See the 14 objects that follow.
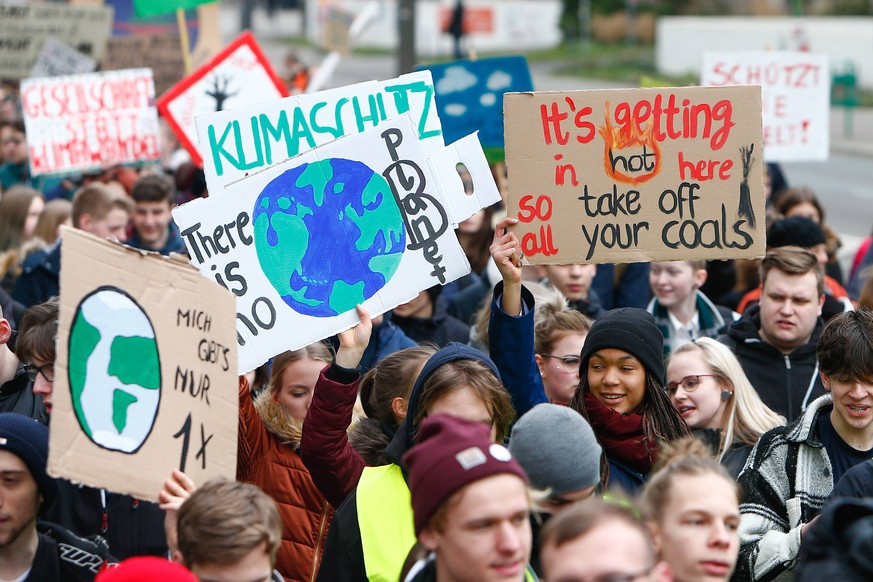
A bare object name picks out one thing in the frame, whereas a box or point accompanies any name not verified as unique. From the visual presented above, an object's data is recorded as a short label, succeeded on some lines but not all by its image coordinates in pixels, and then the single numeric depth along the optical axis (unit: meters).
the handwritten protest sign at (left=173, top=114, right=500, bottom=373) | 9.37
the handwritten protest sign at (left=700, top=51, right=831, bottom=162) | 19.89
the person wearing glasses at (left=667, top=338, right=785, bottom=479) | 10.53
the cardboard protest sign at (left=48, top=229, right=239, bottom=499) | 6.89
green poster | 20.77
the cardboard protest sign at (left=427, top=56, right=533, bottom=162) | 16.47
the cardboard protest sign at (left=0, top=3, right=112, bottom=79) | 27.87
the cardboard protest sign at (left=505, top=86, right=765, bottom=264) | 10.39
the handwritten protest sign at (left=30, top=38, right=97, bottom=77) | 26.80
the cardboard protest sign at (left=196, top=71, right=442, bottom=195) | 11.56
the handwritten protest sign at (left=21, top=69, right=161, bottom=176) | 20.78
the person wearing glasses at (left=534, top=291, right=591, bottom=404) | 11.13
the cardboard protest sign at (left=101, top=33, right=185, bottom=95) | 26.39
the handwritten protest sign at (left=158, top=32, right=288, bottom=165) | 18.14
